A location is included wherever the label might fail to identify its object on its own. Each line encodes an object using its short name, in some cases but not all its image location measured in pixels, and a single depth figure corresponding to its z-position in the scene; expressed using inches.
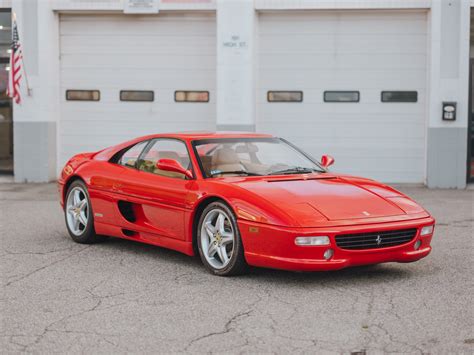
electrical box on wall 571.2
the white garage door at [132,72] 612.4
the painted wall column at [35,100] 604.1
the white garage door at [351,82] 595.8
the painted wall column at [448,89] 570.3
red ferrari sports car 244.2
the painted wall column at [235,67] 590.9
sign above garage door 605.0
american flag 597.6
